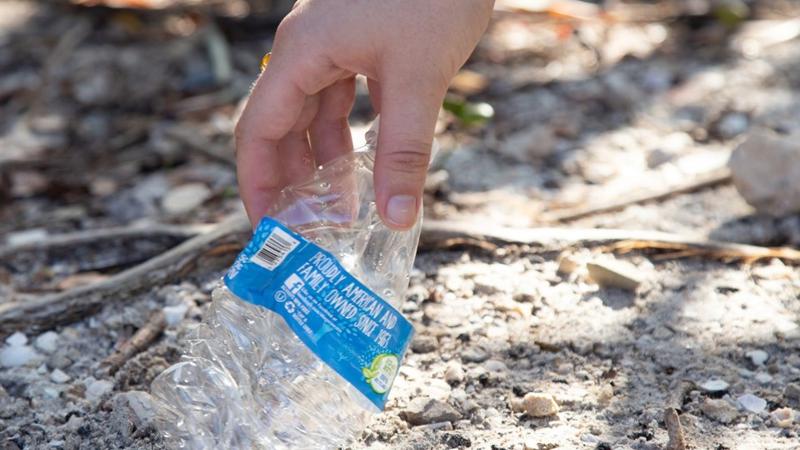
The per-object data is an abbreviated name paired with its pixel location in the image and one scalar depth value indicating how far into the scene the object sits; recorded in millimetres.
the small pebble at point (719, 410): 1987
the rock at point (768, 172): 2801
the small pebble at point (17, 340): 2332
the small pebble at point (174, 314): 2381
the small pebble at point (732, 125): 3561
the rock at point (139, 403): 2012
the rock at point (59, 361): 2256
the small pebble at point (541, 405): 1997
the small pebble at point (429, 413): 2006
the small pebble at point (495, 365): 2170
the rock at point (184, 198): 3152
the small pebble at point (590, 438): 1913
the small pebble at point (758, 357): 2174
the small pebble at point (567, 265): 2514
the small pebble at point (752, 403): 2018
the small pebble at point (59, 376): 2203
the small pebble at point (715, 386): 2072
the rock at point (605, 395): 2037
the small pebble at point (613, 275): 2430
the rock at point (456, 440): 1933
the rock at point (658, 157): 3334
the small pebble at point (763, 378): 2113
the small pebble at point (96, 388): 2124
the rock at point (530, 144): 3436
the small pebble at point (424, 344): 2262
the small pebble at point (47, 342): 2322
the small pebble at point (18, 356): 2270
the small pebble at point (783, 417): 1960
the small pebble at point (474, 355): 2209
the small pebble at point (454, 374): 2133
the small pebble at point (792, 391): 2047
